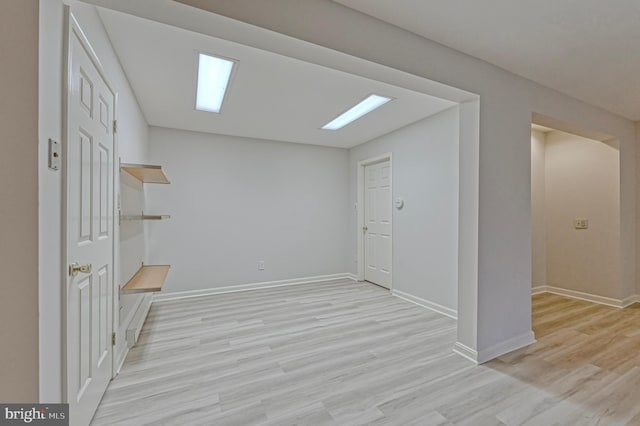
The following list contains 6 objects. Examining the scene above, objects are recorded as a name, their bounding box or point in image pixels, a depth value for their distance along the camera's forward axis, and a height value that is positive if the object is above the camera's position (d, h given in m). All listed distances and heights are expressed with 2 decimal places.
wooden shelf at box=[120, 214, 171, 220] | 2.28 -0.04
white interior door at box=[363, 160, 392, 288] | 4.47 -0.17
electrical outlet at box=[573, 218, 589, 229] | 3.91 -0.13
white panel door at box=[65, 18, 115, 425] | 1.24 -0.10
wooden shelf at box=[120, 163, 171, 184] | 2.21 +0.38
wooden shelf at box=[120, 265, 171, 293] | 2.12 -0.62
